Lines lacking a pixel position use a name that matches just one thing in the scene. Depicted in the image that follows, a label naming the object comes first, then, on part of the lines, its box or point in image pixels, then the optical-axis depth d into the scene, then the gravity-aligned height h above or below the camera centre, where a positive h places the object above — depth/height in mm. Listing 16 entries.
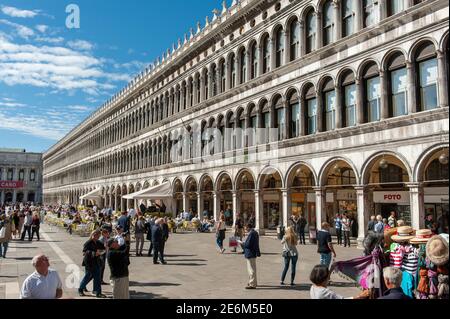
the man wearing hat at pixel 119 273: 8352 -1314
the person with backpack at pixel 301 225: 21516 -1026
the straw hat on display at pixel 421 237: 7745 -614
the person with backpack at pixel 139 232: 17859 -1117
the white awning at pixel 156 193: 32094 +1055
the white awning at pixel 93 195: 47188 +1261
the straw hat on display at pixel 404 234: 8000 -576
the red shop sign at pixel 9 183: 122375 +7229
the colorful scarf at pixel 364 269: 7473 -1232
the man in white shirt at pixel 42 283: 5836 -1066
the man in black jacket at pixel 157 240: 15102 -1219
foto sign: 21438 +345
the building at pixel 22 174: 142688 +11233
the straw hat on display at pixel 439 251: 6015 -679
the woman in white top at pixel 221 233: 18312 -1193
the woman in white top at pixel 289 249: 11297 -1188
